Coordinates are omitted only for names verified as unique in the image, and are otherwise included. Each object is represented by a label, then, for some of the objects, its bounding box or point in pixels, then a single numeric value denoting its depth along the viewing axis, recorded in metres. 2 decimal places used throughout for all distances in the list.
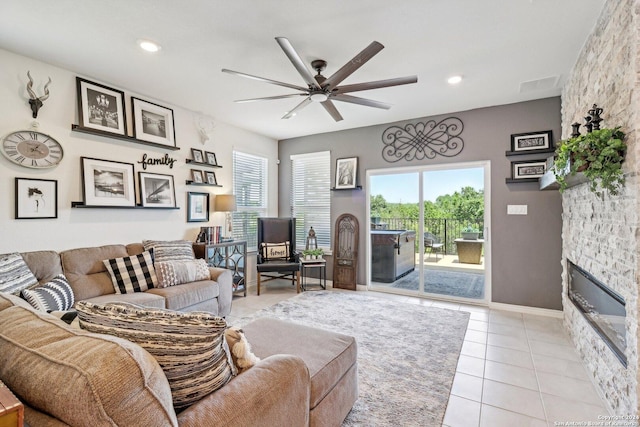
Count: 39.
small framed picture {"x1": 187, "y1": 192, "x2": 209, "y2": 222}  4.33
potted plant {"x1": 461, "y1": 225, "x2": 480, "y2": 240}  4.40
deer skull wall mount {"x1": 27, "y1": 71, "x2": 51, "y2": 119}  2.84
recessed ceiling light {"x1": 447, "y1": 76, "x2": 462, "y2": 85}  3.28
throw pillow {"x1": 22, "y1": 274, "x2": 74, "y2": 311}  2.21
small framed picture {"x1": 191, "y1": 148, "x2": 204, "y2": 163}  4.38
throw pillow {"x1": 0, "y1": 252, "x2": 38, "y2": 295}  2.25
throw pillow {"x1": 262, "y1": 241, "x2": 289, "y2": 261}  5.15
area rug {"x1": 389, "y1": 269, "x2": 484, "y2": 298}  4.48
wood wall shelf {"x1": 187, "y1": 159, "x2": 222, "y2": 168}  4.28
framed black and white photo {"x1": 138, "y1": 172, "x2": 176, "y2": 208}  3.76
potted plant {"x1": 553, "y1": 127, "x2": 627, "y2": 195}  1.83
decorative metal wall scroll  4.48
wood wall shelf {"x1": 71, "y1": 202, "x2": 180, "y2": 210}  3.16
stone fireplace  1.72
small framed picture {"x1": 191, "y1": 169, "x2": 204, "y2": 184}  4.38
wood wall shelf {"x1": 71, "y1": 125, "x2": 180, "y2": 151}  3.16
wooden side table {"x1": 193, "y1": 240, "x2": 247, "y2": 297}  4.10
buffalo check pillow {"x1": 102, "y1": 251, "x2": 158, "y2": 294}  3.09
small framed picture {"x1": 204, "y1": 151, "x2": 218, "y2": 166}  4.58
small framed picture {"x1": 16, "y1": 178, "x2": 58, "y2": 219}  2.80
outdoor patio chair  4.67
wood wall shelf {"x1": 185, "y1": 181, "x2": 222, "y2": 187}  4.30
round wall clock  2.75
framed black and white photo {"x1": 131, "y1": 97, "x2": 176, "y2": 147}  3.69
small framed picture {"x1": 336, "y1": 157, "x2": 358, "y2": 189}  5.22
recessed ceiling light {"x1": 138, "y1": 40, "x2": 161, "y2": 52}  2.60
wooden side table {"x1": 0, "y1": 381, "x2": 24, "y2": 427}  0.65
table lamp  4.59
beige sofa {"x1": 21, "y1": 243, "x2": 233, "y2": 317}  2.74
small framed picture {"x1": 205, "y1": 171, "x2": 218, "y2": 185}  4.59
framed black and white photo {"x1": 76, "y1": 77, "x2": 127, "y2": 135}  3.20
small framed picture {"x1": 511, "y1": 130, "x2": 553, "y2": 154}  3.85
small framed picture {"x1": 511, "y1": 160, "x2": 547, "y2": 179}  3.90
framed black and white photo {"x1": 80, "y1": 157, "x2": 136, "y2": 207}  3.25
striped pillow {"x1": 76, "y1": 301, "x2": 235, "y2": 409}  1.02
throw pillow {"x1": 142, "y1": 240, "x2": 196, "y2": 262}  3.50
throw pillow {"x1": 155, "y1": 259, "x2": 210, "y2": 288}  3.31
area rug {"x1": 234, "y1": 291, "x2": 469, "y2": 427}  2.04
